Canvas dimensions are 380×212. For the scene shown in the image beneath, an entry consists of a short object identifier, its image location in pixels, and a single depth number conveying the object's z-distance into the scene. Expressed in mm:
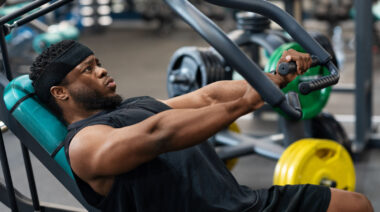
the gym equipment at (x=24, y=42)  4961
